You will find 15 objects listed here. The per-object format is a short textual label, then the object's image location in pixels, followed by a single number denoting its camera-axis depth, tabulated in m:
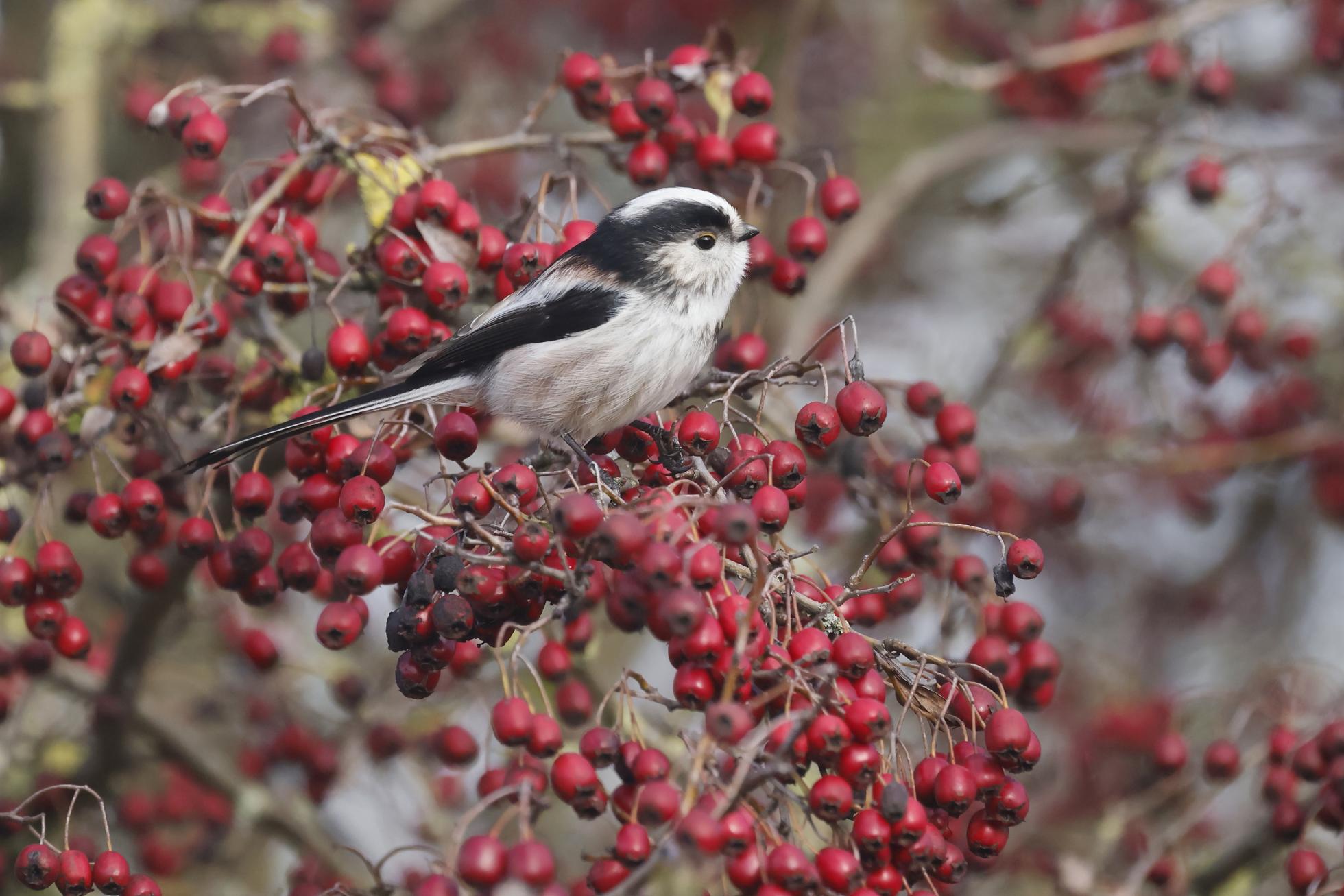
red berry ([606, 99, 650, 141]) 7.37
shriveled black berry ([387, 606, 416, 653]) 5.20
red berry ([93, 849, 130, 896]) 5.30
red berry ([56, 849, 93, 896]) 5.29
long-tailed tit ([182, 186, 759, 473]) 7.08
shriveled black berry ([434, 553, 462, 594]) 5.07
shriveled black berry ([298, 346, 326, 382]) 6.79
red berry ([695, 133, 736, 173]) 7.50
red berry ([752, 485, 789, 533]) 5.26
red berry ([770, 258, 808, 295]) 7.43
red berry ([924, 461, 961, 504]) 5.93
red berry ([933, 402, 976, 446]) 7.14
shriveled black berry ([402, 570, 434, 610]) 5.19
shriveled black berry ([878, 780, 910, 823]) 4.65
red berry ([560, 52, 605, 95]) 7.40
